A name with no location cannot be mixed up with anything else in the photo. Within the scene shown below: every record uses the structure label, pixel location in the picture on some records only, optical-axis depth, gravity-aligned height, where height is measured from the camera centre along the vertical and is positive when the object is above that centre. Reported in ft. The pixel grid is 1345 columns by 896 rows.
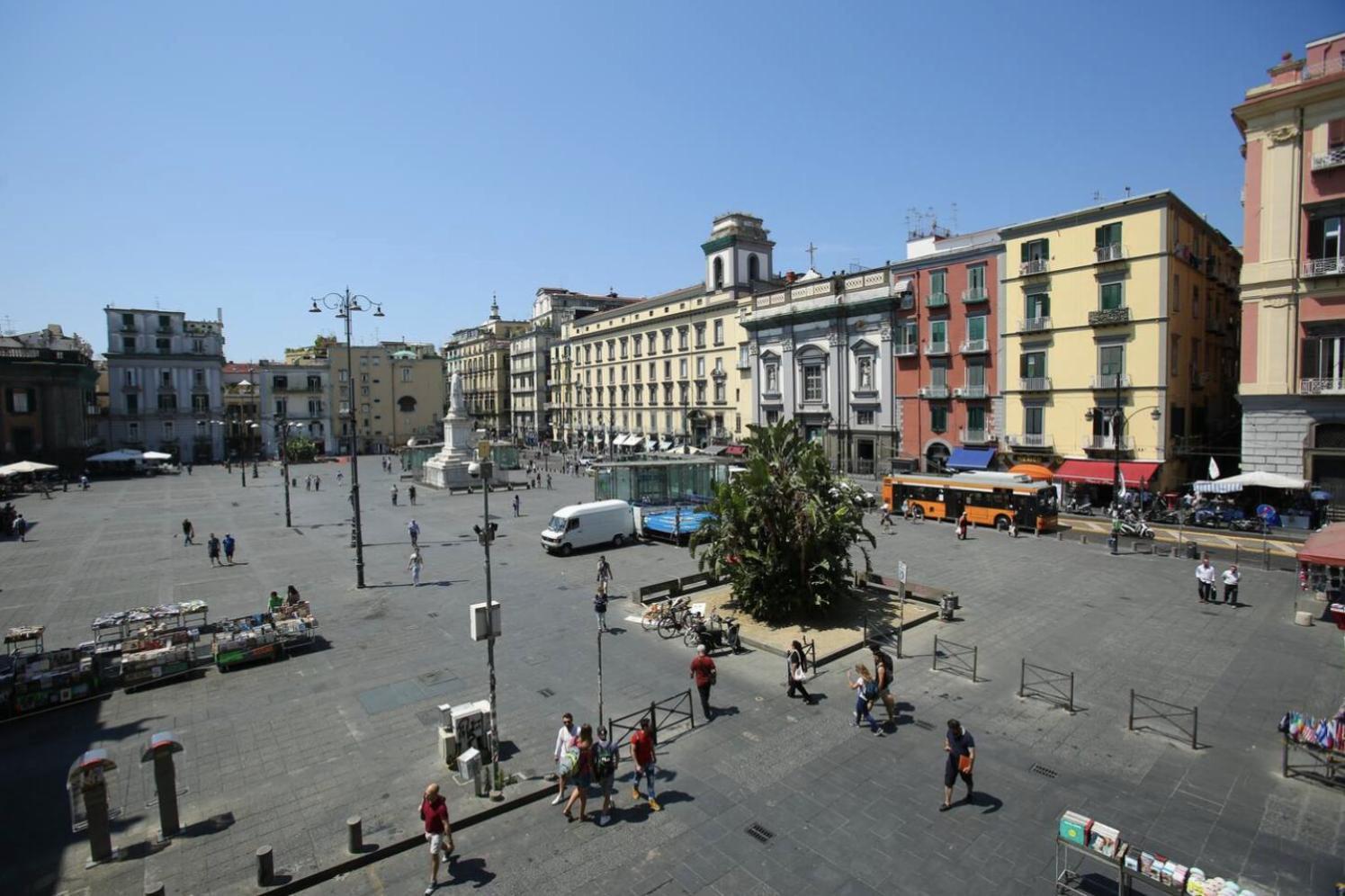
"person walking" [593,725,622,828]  32.86 -16.64
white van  90.89 -14.37
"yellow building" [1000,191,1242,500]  112.98 +11.36
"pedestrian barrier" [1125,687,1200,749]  38.32 -18.34
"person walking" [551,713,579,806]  34.07 -15.67
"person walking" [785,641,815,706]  44.91 -16.47
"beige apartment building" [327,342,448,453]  303.48 +12.00
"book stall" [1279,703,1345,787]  34.04 -16.87
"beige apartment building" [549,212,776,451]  202.59 +19.16
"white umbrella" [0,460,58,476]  159.33 -8.16
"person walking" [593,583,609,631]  55.31 -14.96
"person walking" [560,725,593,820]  33.01 -16.82
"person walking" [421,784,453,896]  28.43 -16.43
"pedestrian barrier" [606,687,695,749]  41.06 -18.38
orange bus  100.53 -13.50
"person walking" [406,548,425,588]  76.67 -15.64
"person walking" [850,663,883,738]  40.14 -16.17
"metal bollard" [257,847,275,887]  28.14 -17.81
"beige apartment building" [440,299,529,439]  348.38 +27.89
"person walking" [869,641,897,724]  40.91 -15.85
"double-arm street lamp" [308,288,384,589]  74.84 +12.02
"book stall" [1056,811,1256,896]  23.56 -16.24
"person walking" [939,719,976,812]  32.14 -16.01
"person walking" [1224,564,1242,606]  63.79 -16.31
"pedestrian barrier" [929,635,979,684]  49.65 -18.40
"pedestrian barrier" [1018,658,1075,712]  44.14 -18.36
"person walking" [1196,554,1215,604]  64.03 -16.17
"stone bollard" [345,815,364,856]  30.27 -17.93
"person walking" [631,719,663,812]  34.32 -16.74
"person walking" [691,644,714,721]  42.68 -15.89
